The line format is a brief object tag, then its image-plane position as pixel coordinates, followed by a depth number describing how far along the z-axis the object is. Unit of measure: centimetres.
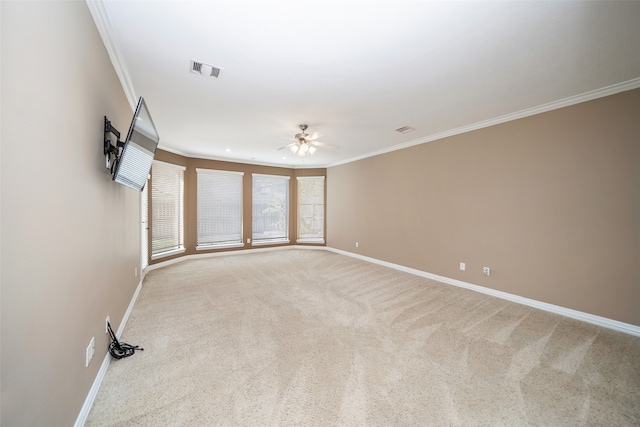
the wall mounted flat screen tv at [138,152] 176
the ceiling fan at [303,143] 371
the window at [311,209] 738
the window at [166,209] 497
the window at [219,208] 607
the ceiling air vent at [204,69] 221
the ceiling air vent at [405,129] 391
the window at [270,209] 689
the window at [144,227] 390
